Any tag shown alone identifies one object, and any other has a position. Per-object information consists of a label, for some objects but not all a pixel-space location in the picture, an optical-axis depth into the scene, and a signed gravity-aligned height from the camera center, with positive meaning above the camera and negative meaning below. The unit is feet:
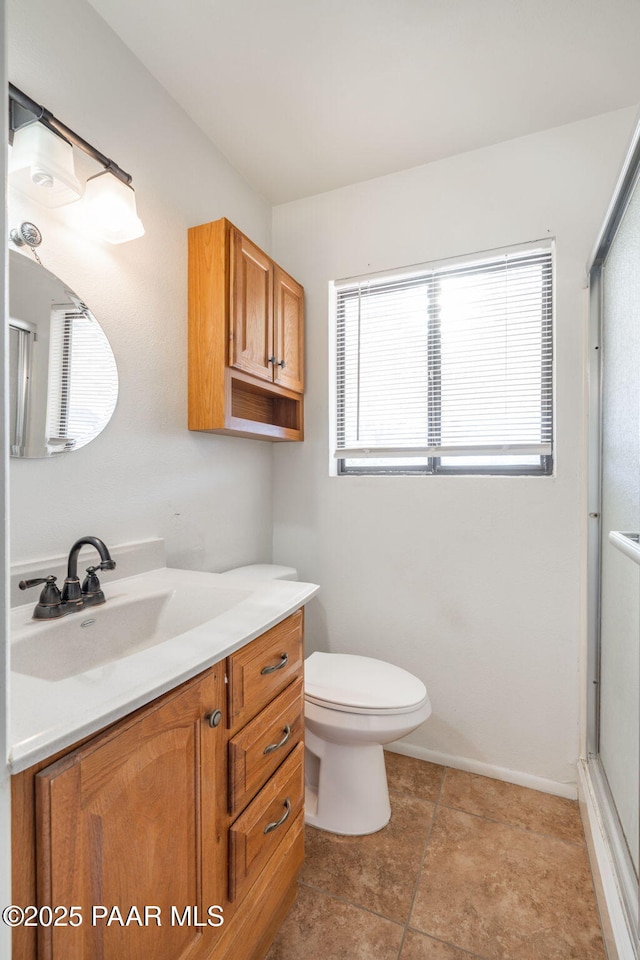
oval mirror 3.42 +0.96
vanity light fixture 3.28 +2.49
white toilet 4.65 -2.75
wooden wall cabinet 5.03 +1.87
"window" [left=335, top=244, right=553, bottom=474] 5.78 +1.58
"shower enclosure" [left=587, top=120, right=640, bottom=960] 3.56 -0.63
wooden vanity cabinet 1.88 -1.93
